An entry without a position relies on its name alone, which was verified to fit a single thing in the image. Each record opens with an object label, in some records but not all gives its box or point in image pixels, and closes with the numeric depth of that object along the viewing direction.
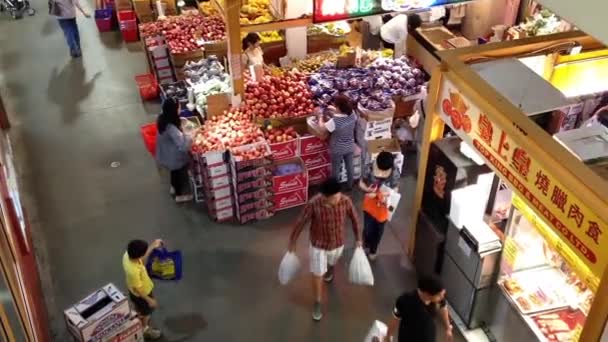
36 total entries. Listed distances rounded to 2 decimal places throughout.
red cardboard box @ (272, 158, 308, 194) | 8.11
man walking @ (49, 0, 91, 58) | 11.95
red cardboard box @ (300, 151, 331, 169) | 8.47
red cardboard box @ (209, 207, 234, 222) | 8.16
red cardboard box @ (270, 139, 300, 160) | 8.16
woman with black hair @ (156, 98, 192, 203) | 7.79
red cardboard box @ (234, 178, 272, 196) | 7.84
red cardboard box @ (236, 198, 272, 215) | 8.05
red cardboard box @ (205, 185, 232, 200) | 7.96
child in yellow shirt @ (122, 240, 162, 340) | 5.82
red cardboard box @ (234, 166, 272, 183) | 7.73
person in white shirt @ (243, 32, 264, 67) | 9.40
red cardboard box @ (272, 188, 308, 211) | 8.27
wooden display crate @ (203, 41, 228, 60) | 10.20
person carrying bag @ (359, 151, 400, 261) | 6.79
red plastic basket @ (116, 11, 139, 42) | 12.91
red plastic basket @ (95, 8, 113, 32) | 13.40
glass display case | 5.69
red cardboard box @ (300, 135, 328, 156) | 8.24
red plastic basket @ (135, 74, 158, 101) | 10.89
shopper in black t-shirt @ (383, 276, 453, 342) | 5.03
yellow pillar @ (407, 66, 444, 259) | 6.18
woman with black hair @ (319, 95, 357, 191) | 7.79
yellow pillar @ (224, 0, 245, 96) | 7.79
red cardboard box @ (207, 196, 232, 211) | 8.06
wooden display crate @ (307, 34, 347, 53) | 10.45
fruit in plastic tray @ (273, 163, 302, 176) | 8.13
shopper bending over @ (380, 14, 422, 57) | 10.25
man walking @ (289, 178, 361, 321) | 5.96
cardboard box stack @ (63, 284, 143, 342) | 5.84
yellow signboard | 4.49
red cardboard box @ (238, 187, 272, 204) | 7.94
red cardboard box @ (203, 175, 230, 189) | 7.86
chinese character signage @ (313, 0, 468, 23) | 7.81
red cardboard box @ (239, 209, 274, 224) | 8.15
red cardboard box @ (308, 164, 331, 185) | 8.63
